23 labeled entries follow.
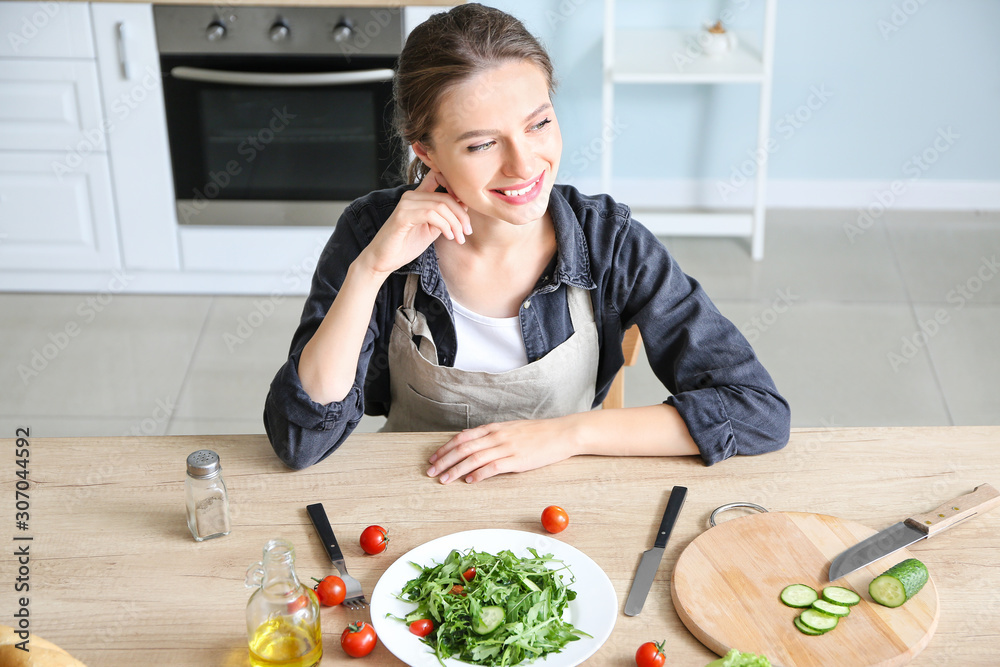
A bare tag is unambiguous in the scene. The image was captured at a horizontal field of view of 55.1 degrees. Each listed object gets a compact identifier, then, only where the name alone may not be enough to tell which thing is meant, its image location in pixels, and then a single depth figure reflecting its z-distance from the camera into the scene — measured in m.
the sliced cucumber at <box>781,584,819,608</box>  1.02
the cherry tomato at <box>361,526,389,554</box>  1.12
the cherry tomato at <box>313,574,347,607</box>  1.04
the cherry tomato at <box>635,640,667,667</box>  0.95
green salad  0.97
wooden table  1.01
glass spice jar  1.10
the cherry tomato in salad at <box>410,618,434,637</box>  0.99
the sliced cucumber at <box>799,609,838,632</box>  0.98
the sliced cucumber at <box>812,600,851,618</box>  1.00
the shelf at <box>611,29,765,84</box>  3.38
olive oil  0.95
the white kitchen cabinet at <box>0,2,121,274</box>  2.95
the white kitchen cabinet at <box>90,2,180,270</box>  2.94
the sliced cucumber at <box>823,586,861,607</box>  1.01
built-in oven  2.92
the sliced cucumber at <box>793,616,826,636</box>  0.98
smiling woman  1.31
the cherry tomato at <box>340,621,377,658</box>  0.97
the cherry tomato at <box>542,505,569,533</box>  1.15
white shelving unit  3.39
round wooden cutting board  0.97
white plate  0.98
